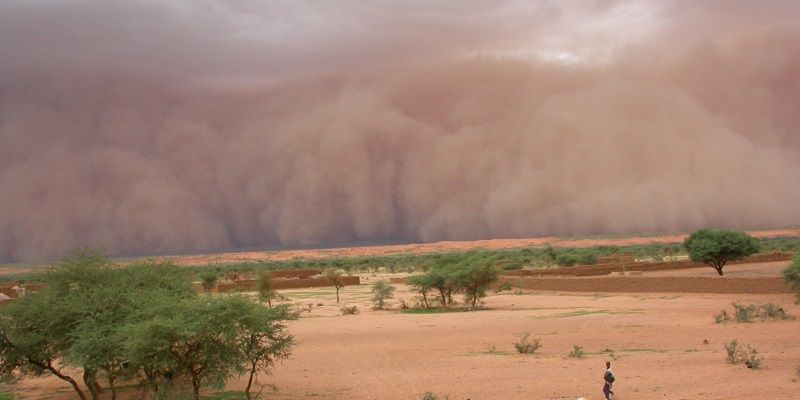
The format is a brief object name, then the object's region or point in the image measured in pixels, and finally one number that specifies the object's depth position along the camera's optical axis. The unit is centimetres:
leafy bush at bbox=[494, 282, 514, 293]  3847
